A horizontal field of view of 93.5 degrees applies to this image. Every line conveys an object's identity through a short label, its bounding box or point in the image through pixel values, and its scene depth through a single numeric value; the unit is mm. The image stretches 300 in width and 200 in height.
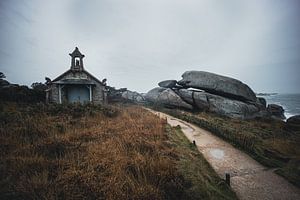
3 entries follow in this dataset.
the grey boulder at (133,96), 30406
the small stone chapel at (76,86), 18797
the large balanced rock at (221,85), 18688
